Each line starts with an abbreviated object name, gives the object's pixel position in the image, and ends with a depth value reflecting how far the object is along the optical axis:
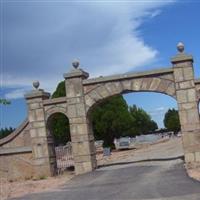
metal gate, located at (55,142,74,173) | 19.24
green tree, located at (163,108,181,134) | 68.19
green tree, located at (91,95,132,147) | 31.78
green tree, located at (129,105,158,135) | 59.11
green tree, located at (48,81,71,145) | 30.45
